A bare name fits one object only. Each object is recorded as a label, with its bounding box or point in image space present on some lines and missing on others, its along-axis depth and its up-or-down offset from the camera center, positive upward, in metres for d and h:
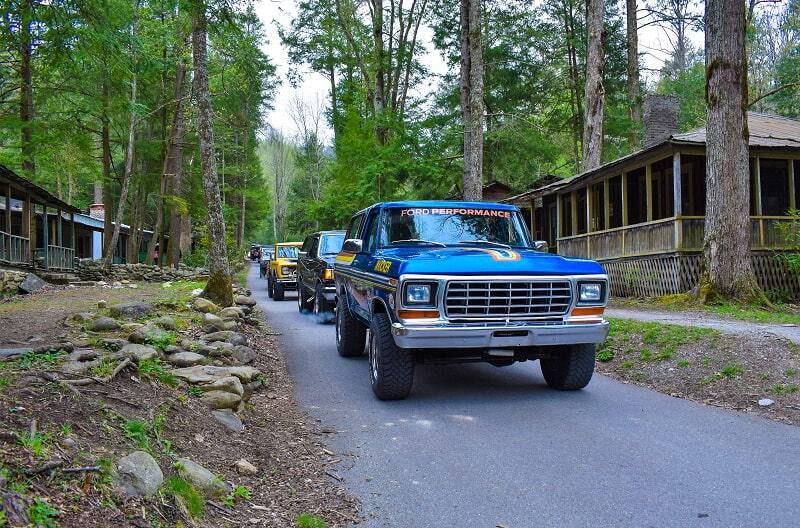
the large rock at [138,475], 3.14 -1.09
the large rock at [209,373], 5.78 -1.04
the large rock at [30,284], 16.81 -0.41
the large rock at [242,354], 7.54 -1.10
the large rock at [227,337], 8.11 -0.95
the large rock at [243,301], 13.18 -0.75
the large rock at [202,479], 3.59 -1.25
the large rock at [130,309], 9.42 -0.66
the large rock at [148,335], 6.95 -0.78
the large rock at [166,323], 8.25 -0.75
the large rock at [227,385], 5.67 -1.10
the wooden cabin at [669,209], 16.45 +1.63
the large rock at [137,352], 5.70 -0.82
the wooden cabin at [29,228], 20.23 +1.70
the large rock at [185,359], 6.34 -0.96
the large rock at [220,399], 5.37 -1.17
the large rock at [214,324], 8.88 -0.86
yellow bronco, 19.72 -0.30
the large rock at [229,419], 5.04 -1.28
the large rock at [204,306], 10.80 -0.70
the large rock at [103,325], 7.82 -0.72
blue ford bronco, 5.76 -0.46
